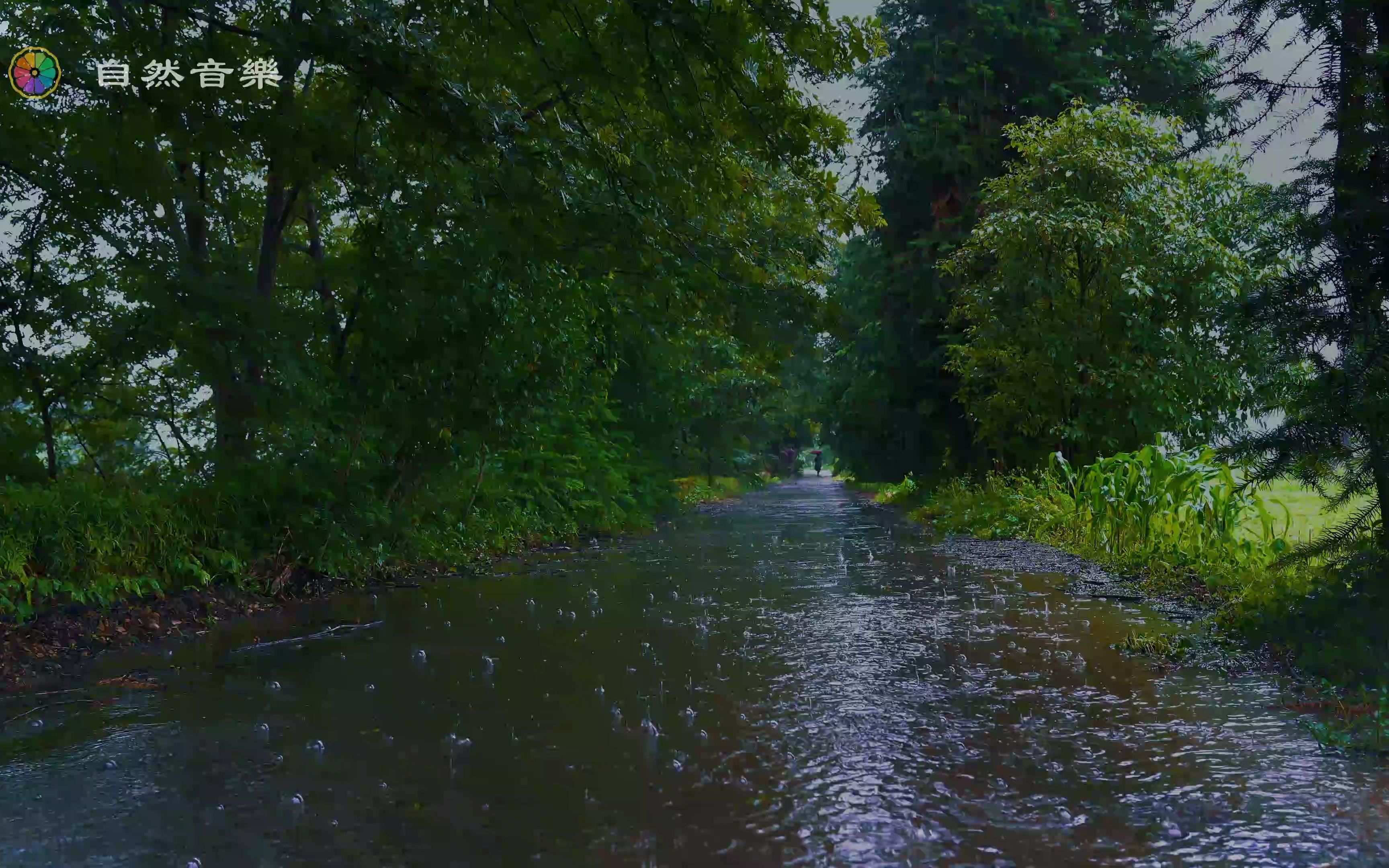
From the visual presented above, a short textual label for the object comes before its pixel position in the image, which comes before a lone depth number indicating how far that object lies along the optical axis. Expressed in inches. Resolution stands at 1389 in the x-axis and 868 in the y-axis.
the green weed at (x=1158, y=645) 236.1
